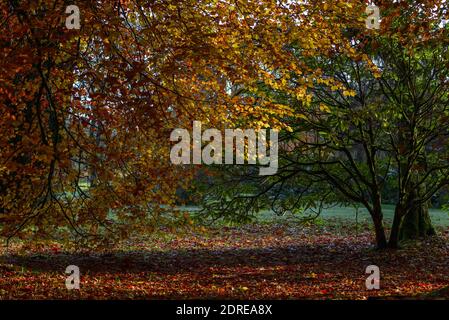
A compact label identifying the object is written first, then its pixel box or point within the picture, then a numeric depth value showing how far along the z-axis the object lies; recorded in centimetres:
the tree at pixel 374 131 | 1302
